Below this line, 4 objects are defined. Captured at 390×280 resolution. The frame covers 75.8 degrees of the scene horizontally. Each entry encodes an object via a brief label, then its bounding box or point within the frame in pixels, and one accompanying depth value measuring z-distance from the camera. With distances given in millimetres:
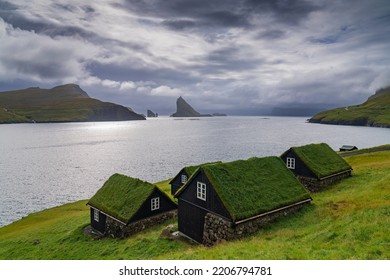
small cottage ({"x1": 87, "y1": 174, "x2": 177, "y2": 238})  30703
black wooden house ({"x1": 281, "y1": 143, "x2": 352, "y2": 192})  37219
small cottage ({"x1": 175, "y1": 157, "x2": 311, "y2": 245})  22531
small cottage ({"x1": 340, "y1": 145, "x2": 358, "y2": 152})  93562
